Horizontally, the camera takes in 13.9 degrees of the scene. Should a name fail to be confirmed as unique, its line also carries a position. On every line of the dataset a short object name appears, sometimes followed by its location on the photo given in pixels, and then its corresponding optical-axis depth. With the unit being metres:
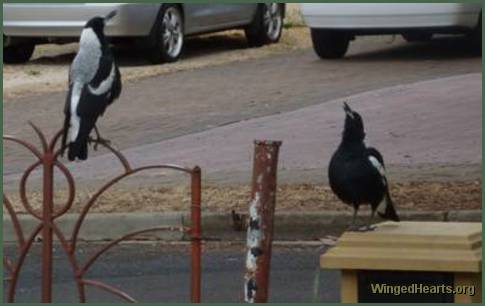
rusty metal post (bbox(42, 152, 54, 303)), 8.52
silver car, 23.24
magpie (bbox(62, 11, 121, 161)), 10.25
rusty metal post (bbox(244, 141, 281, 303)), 7.21
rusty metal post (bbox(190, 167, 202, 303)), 7.83
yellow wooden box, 6.84
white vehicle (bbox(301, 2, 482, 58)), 23.06
